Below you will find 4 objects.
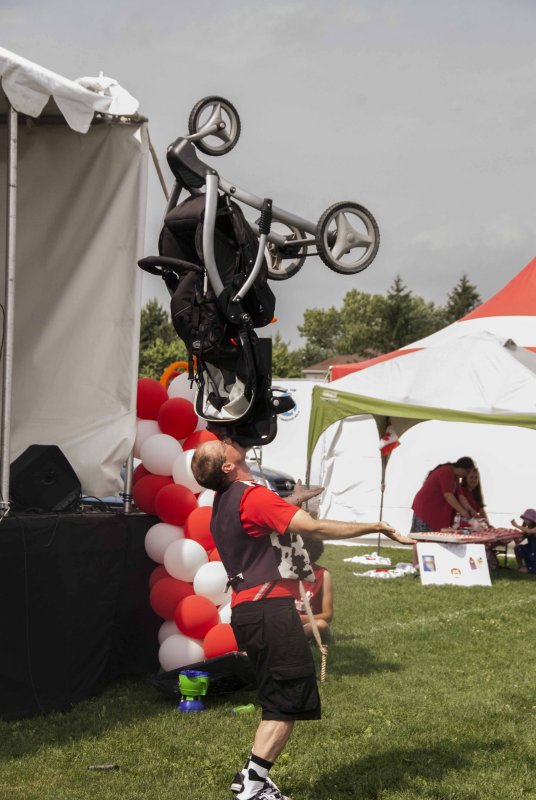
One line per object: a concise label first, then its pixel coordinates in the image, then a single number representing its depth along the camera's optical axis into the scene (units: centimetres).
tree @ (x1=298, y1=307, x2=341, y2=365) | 9294
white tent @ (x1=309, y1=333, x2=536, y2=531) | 1179
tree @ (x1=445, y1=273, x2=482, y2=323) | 7350
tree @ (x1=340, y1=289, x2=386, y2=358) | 7725
